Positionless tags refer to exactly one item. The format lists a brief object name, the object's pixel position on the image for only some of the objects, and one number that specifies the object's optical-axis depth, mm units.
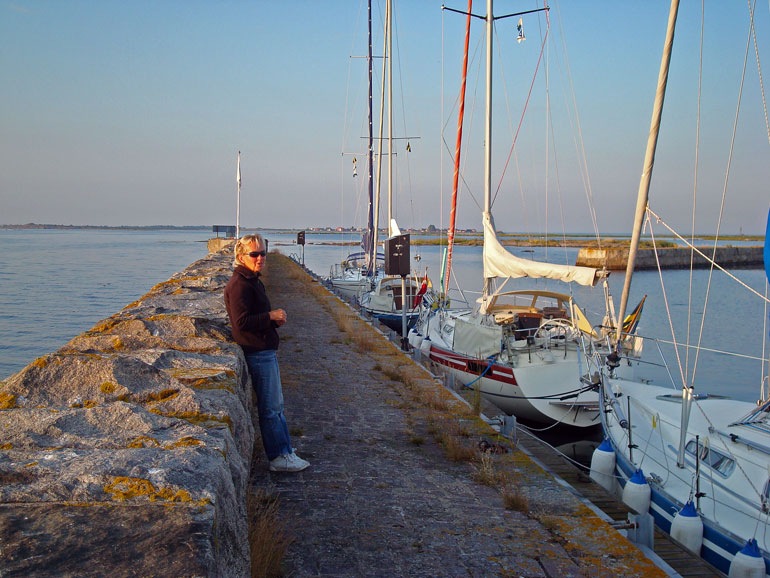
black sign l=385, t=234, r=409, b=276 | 13227
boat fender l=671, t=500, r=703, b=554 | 5641
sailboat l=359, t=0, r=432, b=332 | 21625
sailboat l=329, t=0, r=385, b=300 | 27438
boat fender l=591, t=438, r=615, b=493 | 7445
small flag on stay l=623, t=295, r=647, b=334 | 12055
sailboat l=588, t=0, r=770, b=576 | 5617
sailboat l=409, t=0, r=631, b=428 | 10938
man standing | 4750
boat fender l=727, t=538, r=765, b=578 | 4949
